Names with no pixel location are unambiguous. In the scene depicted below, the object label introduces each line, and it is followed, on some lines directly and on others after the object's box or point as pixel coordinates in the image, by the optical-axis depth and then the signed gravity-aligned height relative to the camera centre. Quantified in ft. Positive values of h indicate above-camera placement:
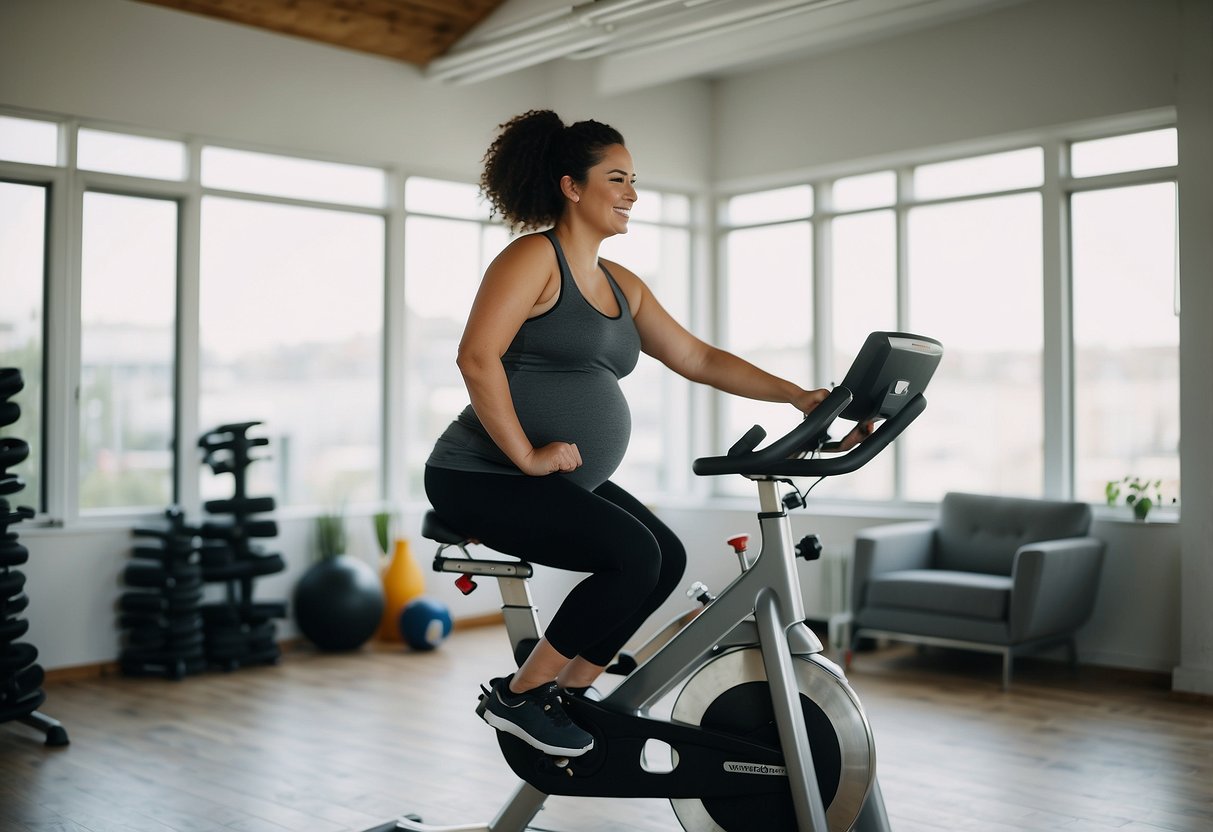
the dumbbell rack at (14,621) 13.38 -2.01
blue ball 18.93 -2.81
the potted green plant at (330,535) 19.57 -1.46
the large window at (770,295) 22.85 +3.03
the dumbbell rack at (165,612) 17.15 -2.41
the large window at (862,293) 21.57 +2.89
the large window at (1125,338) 17.93 +1.74
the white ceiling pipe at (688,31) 16.69 +6.30
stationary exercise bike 7.80 -1.71
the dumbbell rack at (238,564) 17.69 -1.78
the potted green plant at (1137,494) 17.28 -0.63
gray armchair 16.26 -1.84
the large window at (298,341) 19.19 +1.77
